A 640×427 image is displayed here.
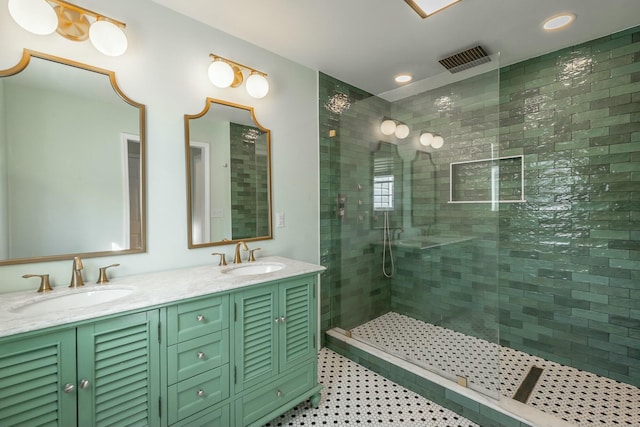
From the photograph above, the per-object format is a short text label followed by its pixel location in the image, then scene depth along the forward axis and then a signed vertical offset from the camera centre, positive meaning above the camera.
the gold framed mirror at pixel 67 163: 1.30 +0.25
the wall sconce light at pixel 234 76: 1.86 +0.93
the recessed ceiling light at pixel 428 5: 1.65 +1.20
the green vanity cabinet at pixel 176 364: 0.99 -0.64
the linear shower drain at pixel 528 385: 1.89 -1.26
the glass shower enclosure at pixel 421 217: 2.12 -0.07
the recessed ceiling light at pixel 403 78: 2.65 +1.24
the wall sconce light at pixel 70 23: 1.26 +0.91
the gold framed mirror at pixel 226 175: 1.84 +0.25
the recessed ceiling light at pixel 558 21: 1.82 +1.22
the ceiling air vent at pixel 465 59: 2.18 +1.19
